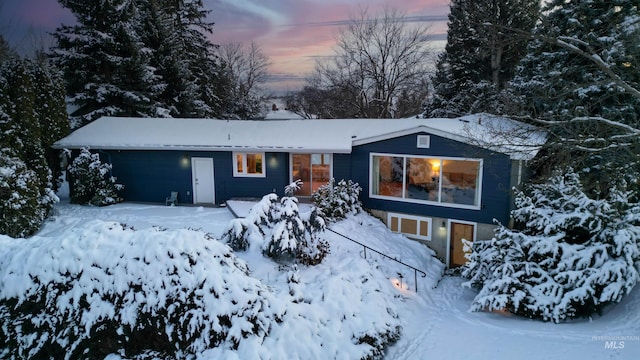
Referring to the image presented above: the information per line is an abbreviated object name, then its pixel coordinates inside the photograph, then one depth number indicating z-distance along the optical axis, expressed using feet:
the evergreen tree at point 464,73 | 71.77
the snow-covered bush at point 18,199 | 33.06
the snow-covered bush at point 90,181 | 47.75
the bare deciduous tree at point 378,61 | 85.81
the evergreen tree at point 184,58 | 81.56
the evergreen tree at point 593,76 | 26.86
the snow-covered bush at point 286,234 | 30.63
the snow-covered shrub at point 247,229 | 30.96
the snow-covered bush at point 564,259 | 29.55
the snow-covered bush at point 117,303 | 20.01
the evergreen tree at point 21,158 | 33.76
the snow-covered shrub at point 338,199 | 43.52
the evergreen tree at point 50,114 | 49.34
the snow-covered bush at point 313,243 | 32.96
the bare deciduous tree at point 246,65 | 115.96
